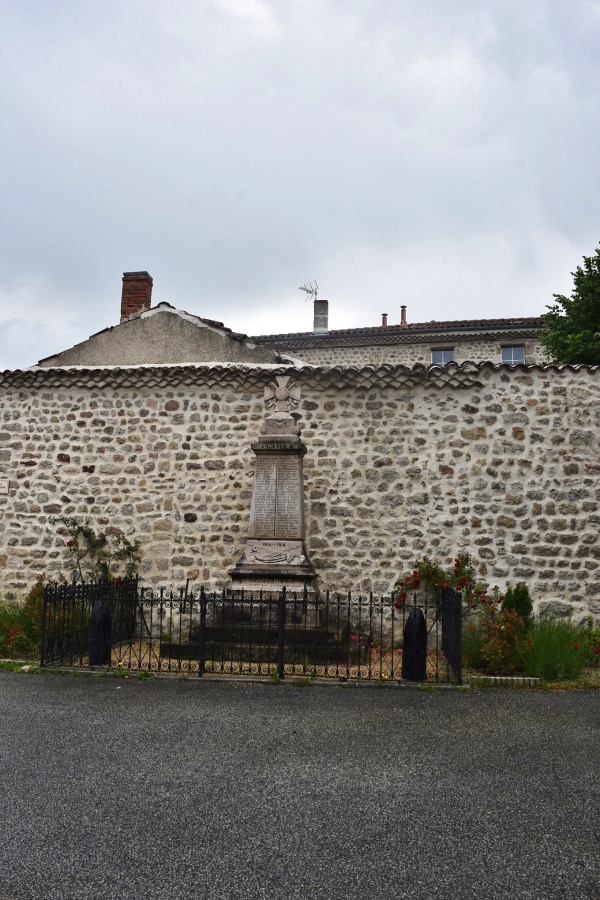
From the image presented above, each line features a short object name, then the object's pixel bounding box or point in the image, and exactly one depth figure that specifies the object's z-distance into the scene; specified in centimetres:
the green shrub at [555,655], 729
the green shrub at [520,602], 871
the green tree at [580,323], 1415
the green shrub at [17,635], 836
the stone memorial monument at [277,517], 851
